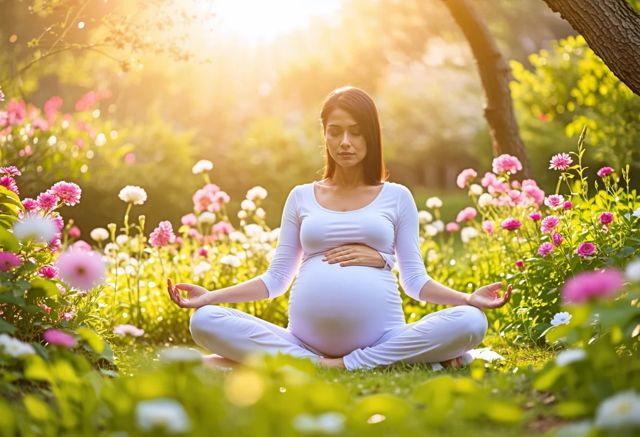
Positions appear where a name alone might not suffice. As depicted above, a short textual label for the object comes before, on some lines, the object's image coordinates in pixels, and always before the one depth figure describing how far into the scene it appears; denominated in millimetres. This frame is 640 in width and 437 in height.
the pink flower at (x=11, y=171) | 3943
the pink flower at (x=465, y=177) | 5387
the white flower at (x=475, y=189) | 5594
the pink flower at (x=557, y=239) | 4266
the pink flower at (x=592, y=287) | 2170
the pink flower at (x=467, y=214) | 5676
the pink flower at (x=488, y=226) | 5270
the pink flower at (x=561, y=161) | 4369
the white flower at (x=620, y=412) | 1976
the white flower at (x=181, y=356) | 2320
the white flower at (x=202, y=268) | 5480
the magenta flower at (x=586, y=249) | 4090
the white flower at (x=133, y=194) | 4825
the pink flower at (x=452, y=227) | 5948
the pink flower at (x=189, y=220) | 6203
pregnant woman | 3836
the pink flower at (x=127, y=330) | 4883
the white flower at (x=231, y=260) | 5352
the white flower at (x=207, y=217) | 5888
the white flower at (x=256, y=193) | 5726
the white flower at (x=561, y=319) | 4039
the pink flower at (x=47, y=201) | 3914
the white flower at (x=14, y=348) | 2723
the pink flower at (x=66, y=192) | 3930
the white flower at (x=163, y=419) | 1902
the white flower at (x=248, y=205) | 5742
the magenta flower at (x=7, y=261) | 3271
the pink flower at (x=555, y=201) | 4410
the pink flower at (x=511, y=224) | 4410
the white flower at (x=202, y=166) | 5706
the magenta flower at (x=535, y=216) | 4551
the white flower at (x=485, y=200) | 5432
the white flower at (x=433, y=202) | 5938
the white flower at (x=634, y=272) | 2211
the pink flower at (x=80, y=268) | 3102
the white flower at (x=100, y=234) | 5561
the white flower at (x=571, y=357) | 2484
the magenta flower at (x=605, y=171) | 4371
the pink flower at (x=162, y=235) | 4980
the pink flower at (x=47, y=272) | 3736
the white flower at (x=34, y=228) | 3338
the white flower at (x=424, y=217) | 6141
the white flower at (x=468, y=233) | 6164
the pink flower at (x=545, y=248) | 4277
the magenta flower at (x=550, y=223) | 4380
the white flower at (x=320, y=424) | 1943
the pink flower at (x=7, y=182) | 3678
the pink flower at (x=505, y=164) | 4992
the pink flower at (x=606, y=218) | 4109
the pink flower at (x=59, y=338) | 2590
